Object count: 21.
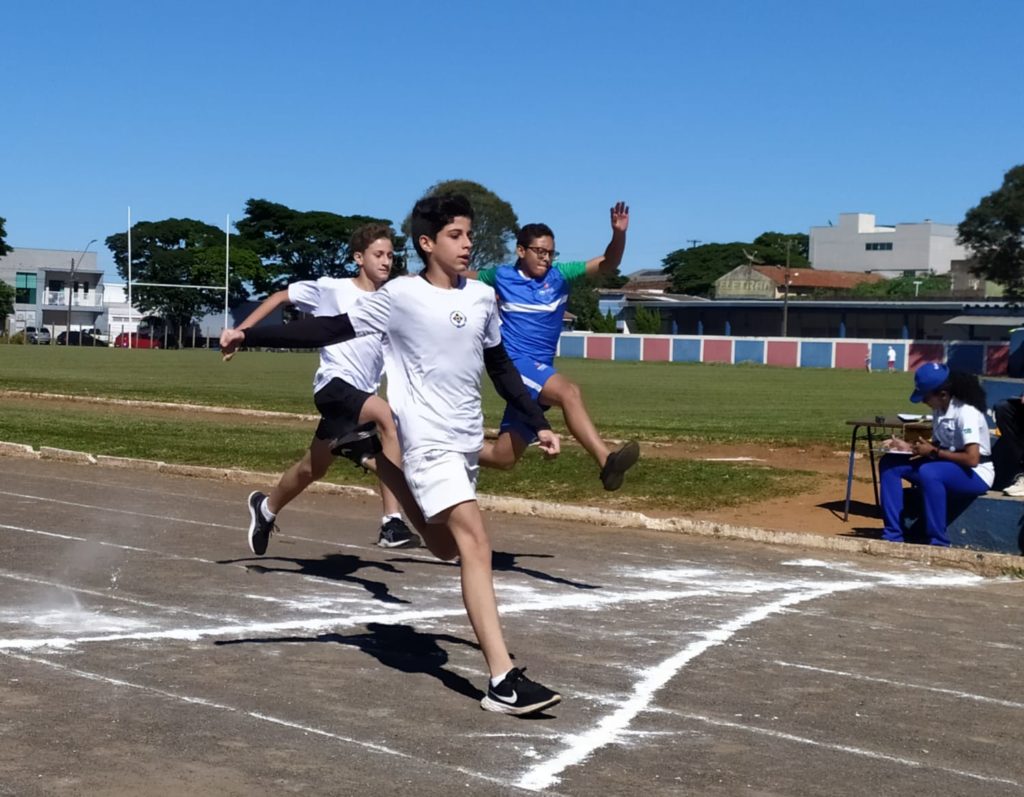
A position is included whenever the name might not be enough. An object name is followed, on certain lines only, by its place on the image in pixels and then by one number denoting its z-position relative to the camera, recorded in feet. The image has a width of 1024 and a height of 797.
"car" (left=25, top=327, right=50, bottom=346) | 385.09
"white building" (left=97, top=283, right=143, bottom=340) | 428.56
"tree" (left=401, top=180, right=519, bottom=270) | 317.42
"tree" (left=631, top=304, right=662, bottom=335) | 375.25
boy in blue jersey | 32.50
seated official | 38.04
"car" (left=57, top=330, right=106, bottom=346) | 389.85
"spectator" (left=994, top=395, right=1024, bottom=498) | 39.86
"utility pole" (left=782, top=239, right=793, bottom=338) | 361.28
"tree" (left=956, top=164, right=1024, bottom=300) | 306.96
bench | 37.52
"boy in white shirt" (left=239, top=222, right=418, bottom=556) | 32.19
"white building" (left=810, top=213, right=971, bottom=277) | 568.00
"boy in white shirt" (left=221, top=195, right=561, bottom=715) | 21.06
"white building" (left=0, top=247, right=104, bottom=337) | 450.71
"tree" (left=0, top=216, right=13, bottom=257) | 428.48
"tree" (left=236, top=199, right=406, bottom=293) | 490.49
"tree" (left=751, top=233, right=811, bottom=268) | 629.88
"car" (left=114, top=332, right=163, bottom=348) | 382.96
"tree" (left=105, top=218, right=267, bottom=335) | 415.64
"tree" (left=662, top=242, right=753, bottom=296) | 594.24
